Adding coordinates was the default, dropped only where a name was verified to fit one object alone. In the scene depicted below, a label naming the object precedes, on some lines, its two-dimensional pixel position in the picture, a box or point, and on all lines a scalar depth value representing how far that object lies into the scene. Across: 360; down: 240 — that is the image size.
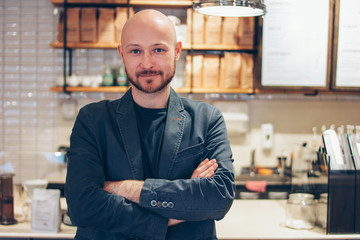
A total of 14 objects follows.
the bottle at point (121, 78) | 3.42
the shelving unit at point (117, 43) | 3.37
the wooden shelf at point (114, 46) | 3.37
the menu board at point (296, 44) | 3.36
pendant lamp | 1.97
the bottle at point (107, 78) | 3.45
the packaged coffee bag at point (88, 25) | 3.37
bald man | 1.55
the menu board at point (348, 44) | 3.37
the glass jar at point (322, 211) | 2.22
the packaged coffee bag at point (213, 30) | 3.38
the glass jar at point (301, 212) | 2.30
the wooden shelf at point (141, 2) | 3.37
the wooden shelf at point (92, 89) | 3.39
